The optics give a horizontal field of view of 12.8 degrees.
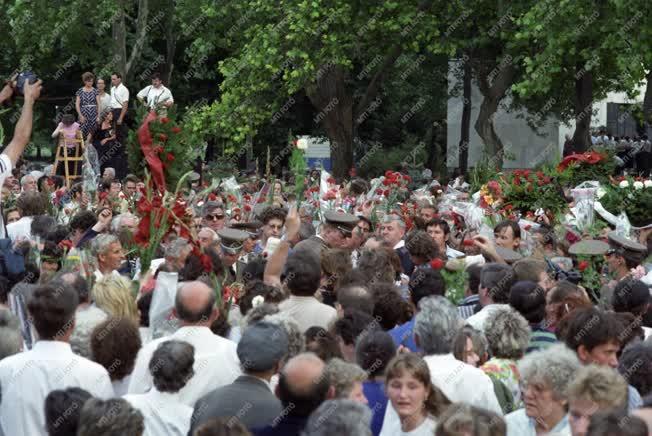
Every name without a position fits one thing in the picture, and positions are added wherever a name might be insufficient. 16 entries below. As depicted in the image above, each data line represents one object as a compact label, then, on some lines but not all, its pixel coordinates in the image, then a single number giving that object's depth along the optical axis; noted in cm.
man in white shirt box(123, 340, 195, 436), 1289
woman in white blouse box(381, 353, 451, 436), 1259
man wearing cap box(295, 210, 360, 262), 2338
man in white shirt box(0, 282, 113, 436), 1324
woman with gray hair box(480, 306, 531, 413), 1445
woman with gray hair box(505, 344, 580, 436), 1241
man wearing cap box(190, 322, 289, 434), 1241
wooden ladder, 4698
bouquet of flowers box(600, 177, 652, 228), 2858
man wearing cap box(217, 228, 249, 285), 2255
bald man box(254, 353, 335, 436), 1211
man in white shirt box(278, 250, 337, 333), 1655
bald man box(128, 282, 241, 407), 1387
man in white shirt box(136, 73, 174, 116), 4479
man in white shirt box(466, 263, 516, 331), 1734
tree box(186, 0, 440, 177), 5529
